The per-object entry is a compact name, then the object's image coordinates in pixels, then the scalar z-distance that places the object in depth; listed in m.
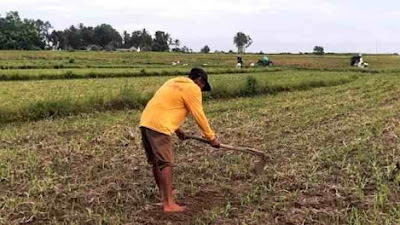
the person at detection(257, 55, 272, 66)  34.00
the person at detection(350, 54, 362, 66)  34.48
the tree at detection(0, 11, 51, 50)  69.56
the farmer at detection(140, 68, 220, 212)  5.12
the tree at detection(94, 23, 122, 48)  88.88
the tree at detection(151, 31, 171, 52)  78.94
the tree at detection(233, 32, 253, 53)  82.00
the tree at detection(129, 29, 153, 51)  83.22
